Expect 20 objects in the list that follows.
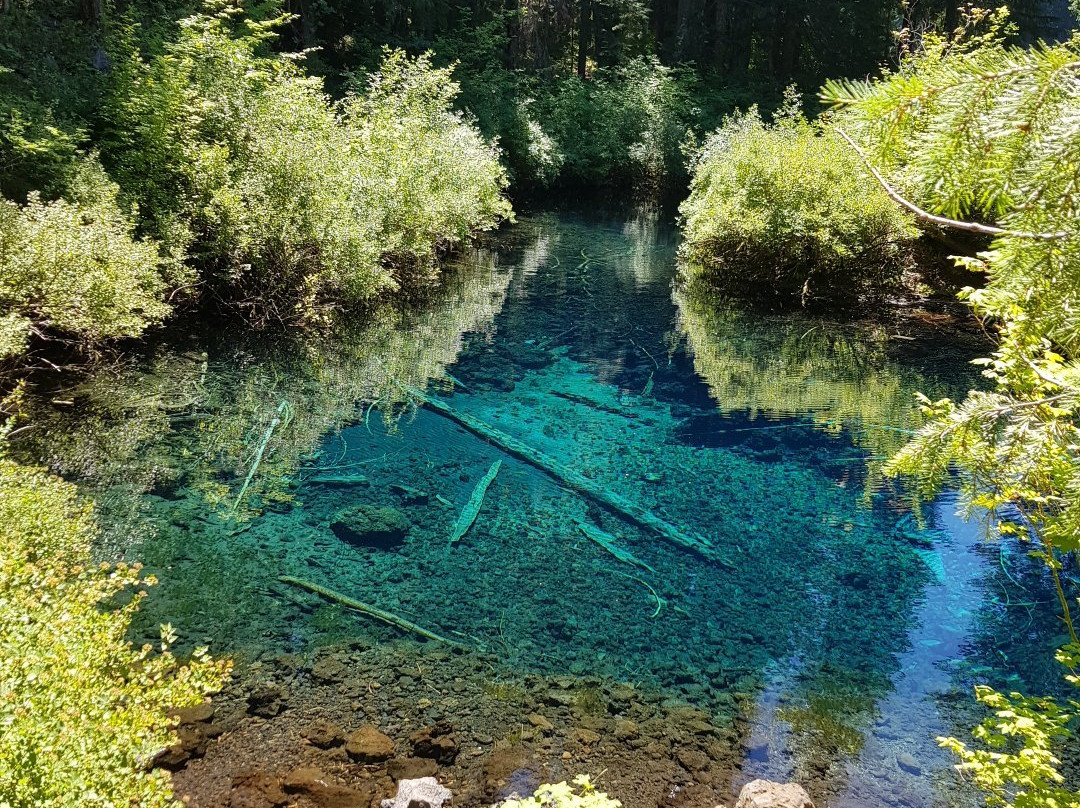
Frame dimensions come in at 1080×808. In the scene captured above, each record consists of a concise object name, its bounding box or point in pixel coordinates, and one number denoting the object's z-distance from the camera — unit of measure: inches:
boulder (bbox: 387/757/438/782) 173.6
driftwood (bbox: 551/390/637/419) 403.4
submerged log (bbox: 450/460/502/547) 277.1
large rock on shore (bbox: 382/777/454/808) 158.4
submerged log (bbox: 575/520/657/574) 267.1
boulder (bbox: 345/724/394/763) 177.0
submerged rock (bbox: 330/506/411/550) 267.6
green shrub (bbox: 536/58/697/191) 1259.8
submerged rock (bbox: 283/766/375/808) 164.1
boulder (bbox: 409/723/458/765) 179.8
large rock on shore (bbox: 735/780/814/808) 155.0
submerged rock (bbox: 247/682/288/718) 187.2
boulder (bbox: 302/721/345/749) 179.9
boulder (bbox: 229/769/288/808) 161.3
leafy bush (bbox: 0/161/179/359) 326.6
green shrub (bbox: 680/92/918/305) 567.2
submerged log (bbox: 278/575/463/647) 222.5
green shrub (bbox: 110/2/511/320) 431.8
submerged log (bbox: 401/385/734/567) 280.8
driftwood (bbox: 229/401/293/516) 288.2
